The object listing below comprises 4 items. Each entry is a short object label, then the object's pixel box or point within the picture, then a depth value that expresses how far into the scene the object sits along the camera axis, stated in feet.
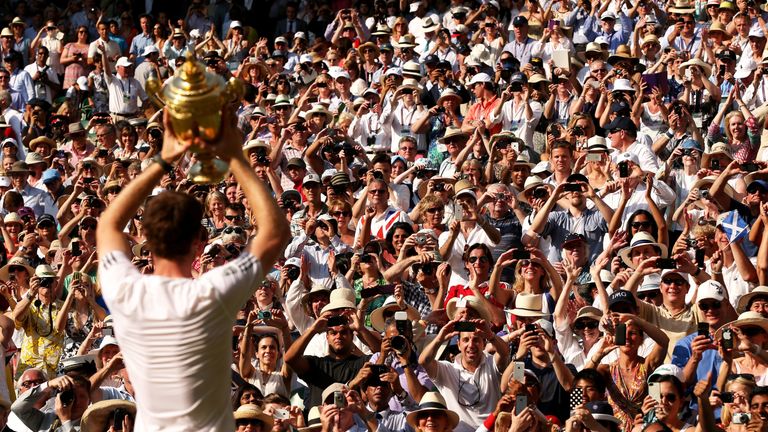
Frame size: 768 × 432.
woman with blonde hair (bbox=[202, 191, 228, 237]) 90.53
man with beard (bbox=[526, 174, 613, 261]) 82.94
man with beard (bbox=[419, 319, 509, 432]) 63.16
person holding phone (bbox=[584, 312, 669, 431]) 62.59
